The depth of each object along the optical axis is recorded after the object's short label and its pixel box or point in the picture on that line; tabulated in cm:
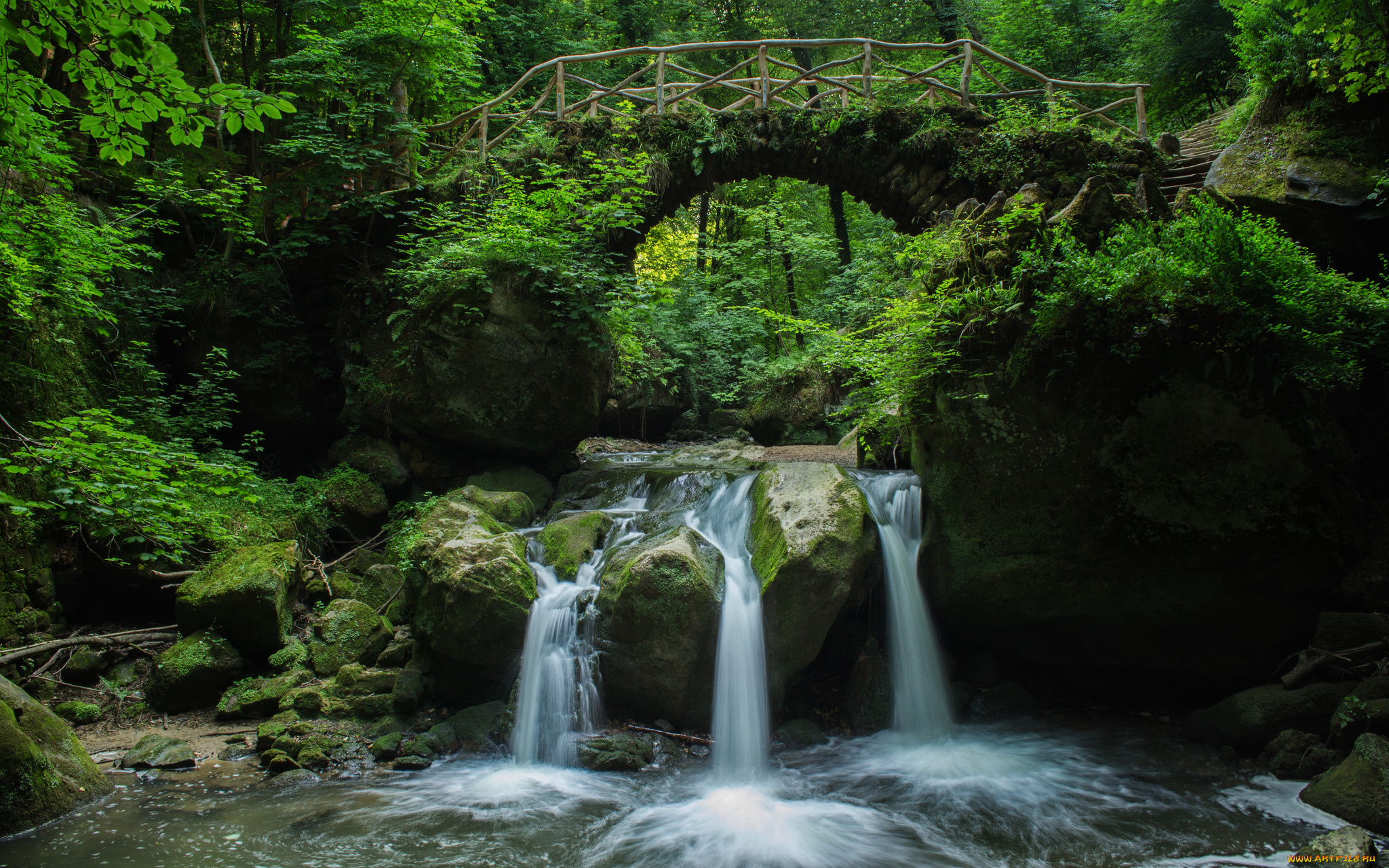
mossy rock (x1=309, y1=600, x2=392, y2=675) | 650
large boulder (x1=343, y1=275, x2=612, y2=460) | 876
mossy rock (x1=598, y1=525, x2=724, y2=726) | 574
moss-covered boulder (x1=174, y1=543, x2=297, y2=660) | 625
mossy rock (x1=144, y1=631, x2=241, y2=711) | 597
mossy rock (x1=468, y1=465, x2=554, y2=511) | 930
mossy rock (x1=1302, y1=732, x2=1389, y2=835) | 411
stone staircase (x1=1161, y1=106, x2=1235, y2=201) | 955
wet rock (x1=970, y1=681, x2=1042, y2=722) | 630
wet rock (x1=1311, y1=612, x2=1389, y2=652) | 520
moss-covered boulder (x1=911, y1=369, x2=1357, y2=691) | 547
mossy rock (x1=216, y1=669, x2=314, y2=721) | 588
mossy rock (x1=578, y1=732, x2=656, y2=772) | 536
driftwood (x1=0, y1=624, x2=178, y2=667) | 571
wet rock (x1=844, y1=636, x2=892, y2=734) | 614
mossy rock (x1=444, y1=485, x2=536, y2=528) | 791
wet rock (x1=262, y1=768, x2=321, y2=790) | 491
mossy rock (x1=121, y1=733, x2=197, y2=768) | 506
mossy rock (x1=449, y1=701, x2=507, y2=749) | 571
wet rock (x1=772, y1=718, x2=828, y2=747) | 585
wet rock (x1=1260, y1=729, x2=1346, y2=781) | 478
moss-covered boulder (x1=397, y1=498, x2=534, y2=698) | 594
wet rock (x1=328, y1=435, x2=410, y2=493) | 929
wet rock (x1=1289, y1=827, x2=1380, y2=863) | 369
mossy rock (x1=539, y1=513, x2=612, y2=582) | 682
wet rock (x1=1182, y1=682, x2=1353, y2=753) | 509
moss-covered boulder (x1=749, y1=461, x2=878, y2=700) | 584
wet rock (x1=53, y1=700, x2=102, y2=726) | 569
